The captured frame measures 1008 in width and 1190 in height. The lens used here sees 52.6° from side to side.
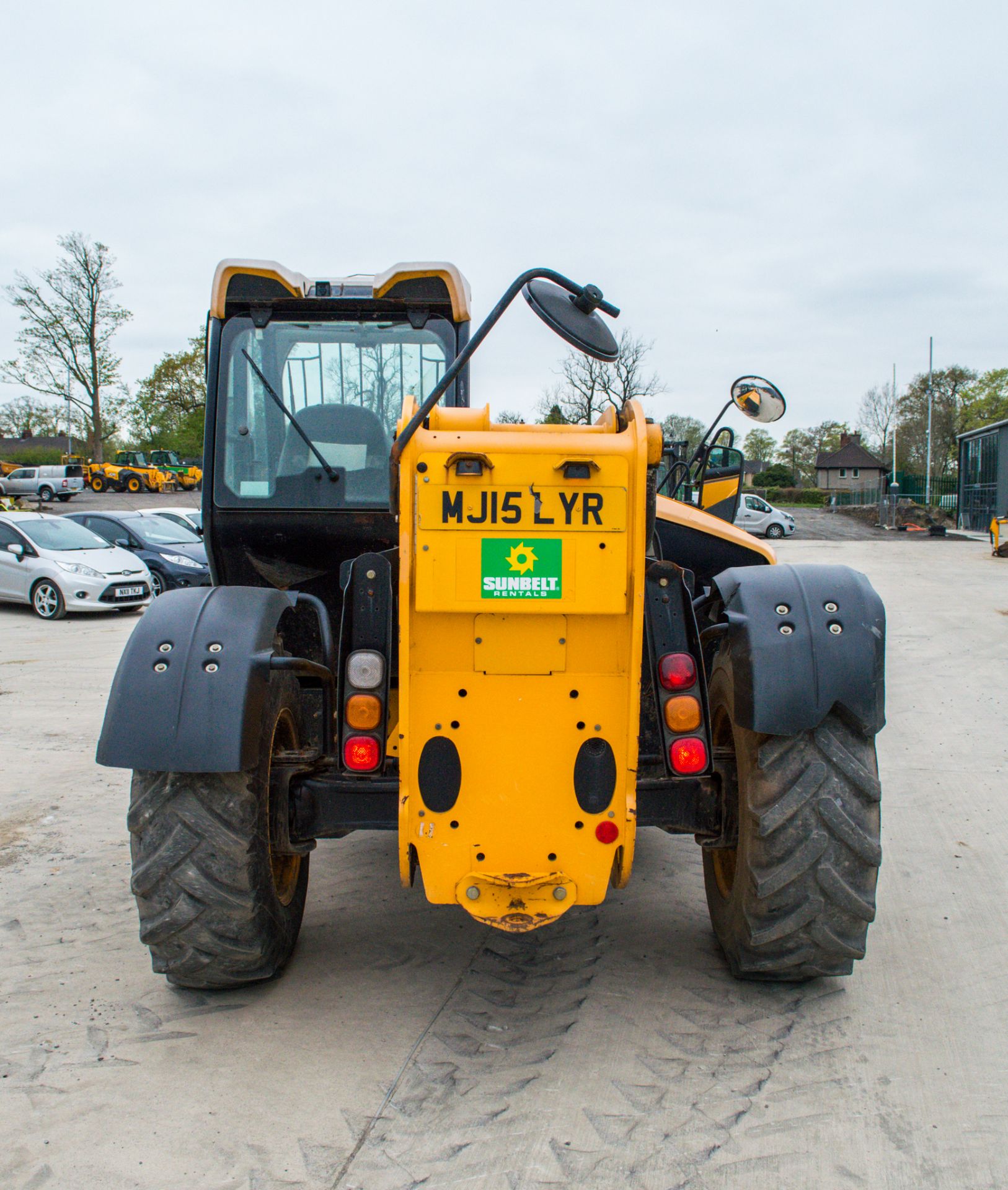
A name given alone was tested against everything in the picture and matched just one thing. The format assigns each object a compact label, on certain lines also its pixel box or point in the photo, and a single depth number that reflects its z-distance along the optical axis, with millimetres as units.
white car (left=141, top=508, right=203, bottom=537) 19594
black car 16781
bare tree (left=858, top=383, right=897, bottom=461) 79438
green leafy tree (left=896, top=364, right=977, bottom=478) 71125
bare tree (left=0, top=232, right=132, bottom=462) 45750
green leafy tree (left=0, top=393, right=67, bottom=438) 69188
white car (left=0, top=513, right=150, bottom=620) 14211
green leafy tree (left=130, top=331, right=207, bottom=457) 60625
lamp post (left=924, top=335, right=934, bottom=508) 48347
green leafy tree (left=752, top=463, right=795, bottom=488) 70312
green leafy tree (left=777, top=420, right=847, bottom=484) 92062
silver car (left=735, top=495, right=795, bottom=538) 34094
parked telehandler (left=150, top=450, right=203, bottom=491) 50250
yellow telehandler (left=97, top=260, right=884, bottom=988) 2881
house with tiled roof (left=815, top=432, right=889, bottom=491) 88562
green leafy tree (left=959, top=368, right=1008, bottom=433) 71875
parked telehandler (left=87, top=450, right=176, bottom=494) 45188
